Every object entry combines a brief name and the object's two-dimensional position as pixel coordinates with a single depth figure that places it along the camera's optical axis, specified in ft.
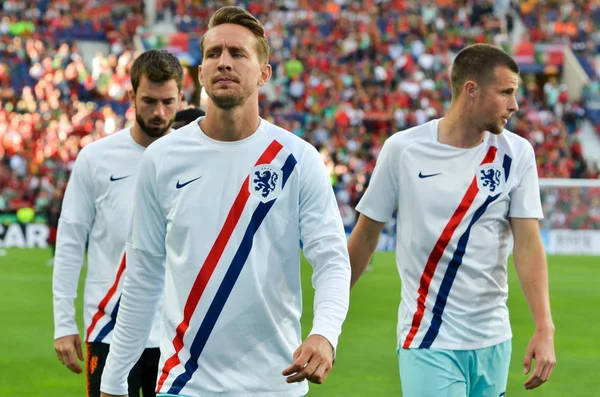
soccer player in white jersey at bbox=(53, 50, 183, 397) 33.94
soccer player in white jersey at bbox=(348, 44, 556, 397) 31.68
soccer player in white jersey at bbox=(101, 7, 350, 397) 23.54
